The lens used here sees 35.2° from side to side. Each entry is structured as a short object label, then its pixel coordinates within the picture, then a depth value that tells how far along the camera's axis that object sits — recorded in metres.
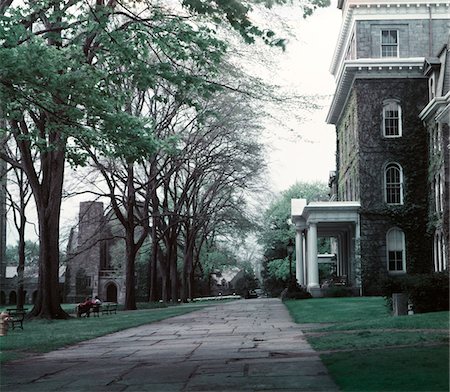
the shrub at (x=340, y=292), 37.19
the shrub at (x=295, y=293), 36.62
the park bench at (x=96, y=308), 28.08
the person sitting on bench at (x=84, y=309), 28.61
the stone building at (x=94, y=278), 79.69
